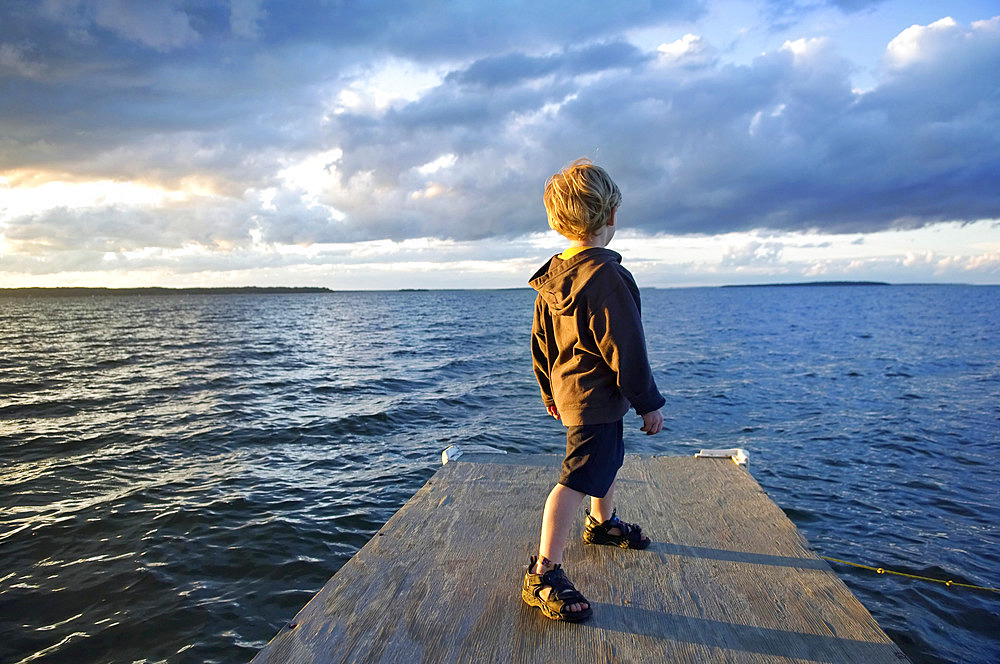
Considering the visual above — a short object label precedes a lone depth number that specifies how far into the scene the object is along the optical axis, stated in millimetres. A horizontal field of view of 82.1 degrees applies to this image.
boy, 2916
